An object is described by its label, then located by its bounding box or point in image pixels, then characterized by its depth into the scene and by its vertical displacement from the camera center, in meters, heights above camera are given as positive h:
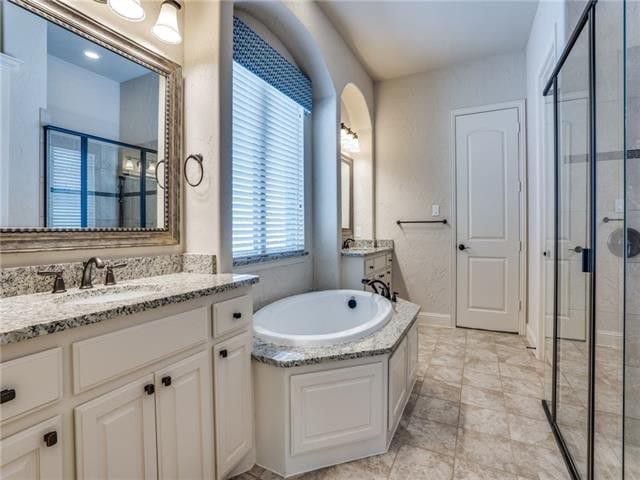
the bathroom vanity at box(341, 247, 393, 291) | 3.02 -0.25
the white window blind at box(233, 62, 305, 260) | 2.21 +0.54
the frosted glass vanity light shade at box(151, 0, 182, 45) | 1.48 +0.98
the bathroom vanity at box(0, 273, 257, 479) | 0.77 -0.42
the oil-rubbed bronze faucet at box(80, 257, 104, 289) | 1.28 -0.12
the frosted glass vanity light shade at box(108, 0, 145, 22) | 1.29 +0.93
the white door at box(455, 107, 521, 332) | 3.33 +0.21
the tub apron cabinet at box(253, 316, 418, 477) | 1.48 -0.80
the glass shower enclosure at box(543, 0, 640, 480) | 1.13 -0.01
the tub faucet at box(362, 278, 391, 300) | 2.57 -0.41
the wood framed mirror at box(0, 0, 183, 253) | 1.15 +0.44
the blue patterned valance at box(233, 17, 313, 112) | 2.11 +1.27
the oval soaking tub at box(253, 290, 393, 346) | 2.11 -0.52
